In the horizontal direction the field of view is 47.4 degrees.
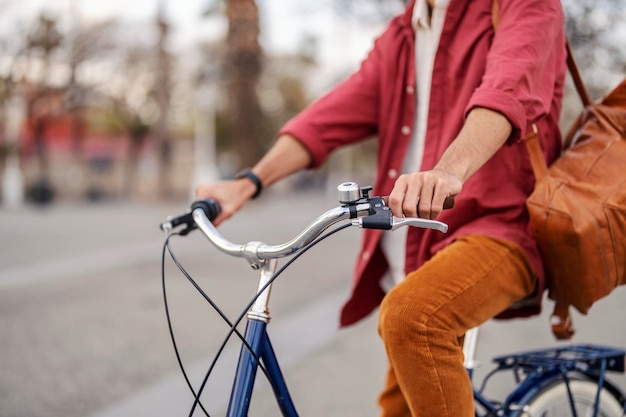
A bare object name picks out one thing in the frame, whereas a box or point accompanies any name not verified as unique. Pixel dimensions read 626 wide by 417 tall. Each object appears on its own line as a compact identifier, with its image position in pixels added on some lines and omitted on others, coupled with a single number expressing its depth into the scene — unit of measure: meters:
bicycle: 1.41
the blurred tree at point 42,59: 26.83
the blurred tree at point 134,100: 29.83
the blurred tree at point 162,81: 26.97
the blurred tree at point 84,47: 28.16
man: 1.67
